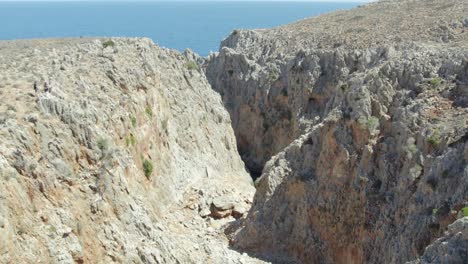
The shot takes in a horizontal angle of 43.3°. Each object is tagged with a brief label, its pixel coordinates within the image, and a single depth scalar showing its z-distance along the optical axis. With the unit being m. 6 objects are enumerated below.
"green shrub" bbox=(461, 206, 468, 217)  18.23
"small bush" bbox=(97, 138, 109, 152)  24.02
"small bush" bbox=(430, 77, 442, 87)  27.15
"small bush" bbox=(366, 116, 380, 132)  27.08
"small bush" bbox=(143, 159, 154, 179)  29.62
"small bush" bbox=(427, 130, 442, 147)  23.35
